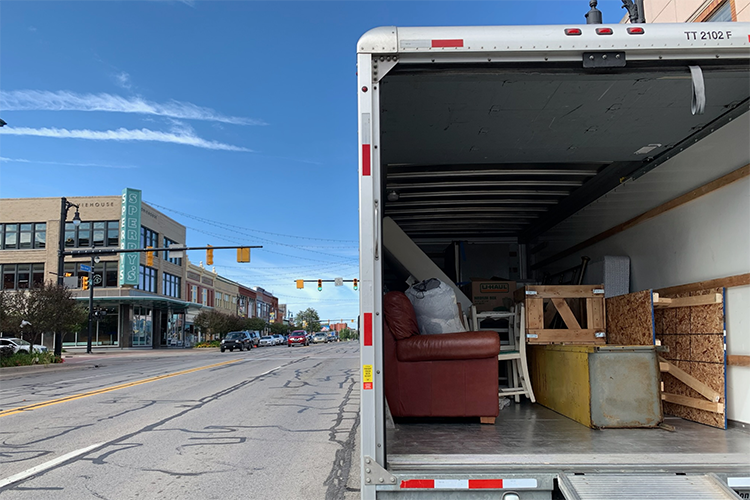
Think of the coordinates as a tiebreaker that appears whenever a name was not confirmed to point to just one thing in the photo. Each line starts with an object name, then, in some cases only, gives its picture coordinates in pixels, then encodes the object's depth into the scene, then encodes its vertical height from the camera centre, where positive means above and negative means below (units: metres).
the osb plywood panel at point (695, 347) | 4.91 -0.29
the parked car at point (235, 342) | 45.41 -1.91
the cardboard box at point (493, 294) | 8.71 +0.31
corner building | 48.44 +5.30
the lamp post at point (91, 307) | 37.69 +0.63
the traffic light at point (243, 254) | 29.78 +3.06
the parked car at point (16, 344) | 28.95 -1.35
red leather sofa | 5.32 -0.53
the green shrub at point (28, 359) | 23.11 -1.68
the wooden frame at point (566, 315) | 6.83 +0.00
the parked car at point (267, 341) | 63.35 -2.64
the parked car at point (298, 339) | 65.44 -2.45
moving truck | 3.20 +1.41
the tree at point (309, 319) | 126.42 -0.59
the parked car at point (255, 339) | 53.44 -2.06
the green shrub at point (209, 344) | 55.83 -2.53
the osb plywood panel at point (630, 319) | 5.77 -0.04
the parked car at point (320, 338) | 84.88 -3.05
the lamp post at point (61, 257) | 29.22 +3.06
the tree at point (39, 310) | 26.64 +0.32
